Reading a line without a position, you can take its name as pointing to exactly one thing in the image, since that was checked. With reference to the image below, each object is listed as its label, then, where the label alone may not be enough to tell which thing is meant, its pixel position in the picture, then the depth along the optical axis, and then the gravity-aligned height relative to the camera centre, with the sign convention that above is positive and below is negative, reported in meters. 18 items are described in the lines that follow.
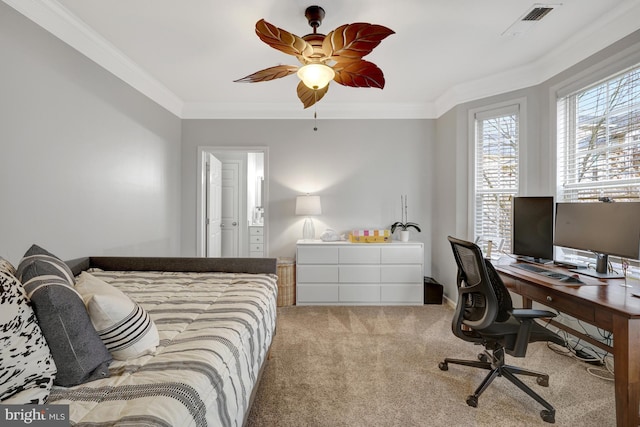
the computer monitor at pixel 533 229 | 2.50 -0.15
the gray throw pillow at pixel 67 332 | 0.98 -0.41
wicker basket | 3.69 -0.90
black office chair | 1.77 -0.69
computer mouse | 1.93 -0.44
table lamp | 3.84 +0.07
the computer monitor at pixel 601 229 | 1.87 -0.12
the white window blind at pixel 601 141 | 2.18 +0.56
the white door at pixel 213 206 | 4.34 +0.07
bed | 0.87 -0.55
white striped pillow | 1.11 -0.43
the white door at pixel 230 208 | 5.48 +0.04
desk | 1.41 -0.54
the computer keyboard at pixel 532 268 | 2.24 -0.44
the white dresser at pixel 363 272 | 3.68 -0.75
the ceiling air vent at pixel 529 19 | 2.11 +1.43
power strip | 2.33 -1.15
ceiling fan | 1.73 +1.01
